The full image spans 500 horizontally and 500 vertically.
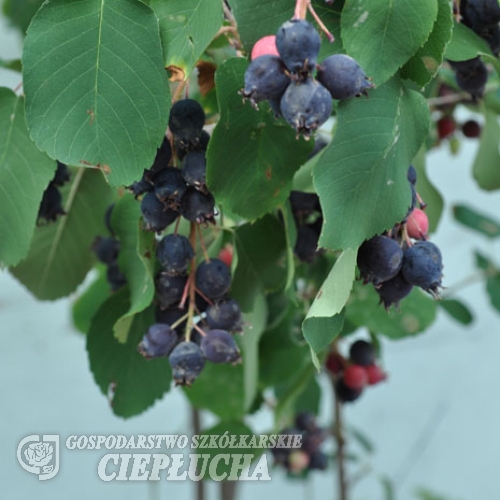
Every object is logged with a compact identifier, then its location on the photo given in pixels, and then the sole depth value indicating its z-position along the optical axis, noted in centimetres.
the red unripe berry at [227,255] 56
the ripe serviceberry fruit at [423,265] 45
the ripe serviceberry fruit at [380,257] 45
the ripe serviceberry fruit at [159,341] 49
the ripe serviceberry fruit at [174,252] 48
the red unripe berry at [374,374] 74
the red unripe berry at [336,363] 74
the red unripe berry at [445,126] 73
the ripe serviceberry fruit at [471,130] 73
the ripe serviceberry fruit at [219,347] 48
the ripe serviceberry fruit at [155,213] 47
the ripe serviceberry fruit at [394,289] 46
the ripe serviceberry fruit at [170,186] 46
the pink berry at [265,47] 41
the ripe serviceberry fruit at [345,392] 75
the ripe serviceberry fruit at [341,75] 41
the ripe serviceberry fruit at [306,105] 40
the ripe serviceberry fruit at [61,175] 52
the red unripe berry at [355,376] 73
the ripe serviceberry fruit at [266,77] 41
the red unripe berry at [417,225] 47
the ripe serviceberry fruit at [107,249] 60
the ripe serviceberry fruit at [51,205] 52
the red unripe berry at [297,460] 90
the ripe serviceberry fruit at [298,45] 40
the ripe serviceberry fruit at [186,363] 48
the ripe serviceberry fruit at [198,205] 46
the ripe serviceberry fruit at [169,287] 49
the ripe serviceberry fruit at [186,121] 45
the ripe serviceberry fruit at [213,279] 49
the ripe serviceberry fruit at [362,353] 71
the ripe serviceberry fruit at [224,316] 49
